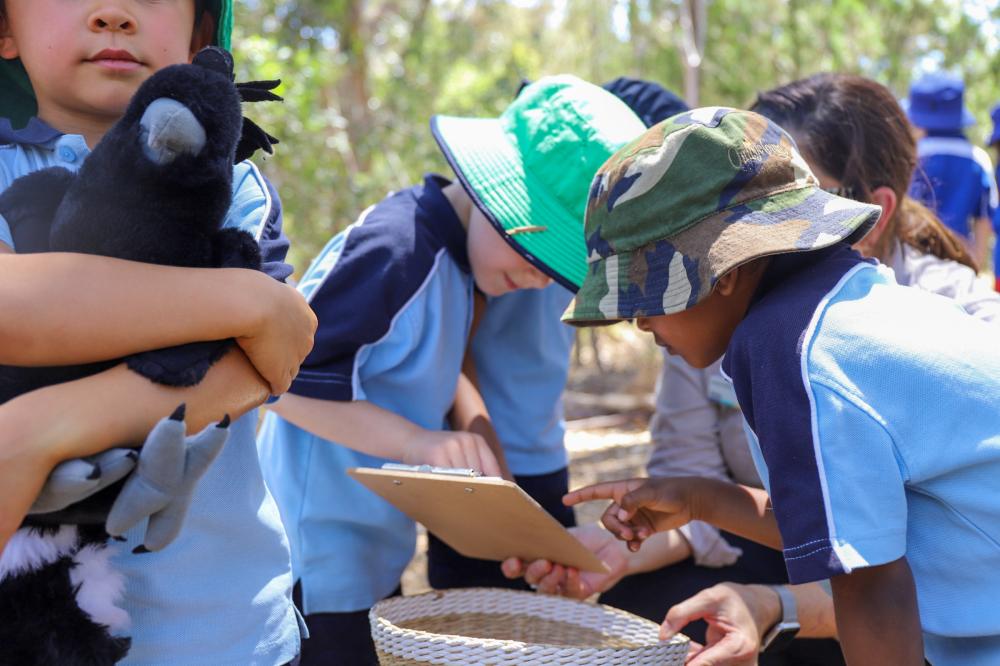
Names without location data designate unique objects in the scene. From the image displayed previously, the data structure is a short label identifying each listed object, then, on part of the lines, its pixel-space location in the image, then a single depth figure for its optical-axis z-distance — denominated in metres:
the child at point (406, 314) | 1.94
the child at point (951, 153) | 5.33
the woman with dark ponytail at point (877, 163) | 2.25
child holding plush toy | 1.02
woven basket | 1.77
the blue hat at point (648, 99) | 2.49
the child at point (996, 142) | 5.59
